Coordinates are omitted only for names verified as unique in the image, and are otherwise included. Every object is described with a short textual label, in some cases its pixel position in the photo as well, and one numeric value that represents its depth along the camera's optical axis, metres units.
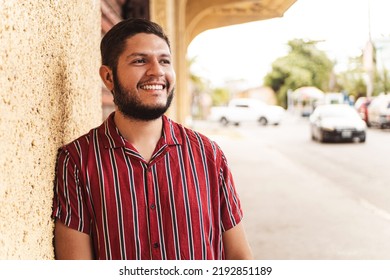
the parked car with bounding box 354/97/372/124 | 18.66
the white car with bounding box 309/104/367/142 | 14.16
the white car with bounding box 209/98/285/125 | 24.14
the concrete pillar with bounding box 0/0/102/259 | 0.94
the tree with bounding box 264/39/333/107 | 24.61
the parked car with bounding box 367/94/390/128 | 16.53
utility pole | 15.62
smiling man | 1.21
